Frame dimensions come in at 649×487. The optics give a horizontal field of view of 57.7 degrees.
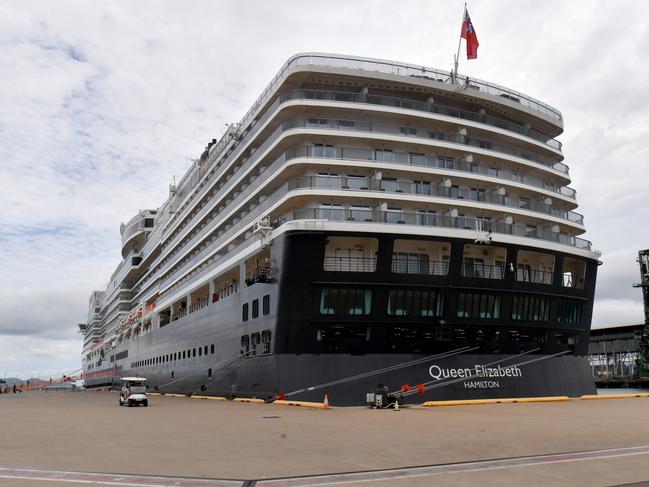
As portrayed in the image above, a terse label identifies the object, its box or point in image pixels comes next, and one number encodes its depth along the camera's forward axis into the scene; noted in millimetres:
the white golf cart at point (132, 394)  30250
